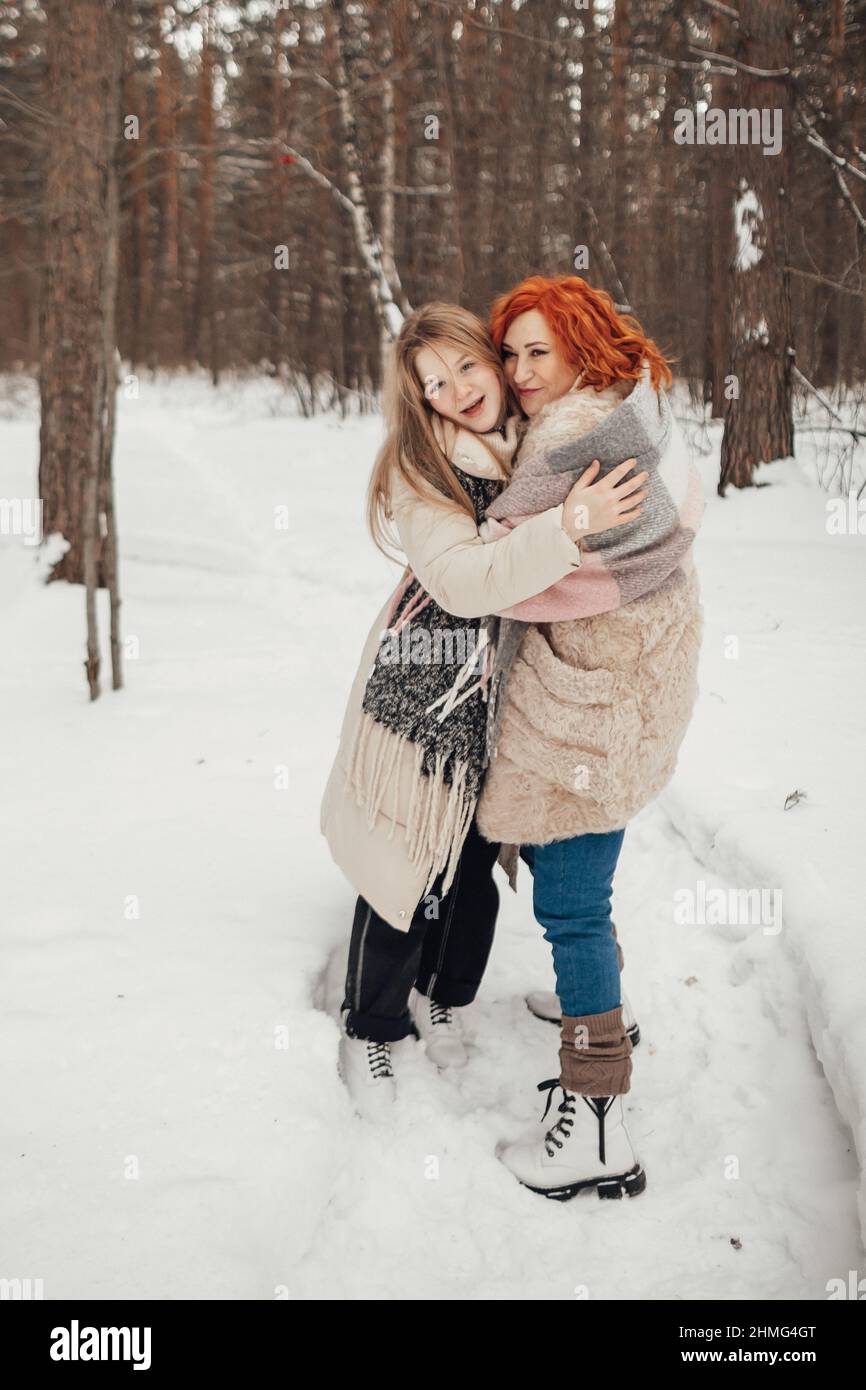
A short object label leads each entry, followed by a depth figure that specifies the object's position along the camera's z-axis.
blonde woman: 1.66
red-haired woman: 1.67
